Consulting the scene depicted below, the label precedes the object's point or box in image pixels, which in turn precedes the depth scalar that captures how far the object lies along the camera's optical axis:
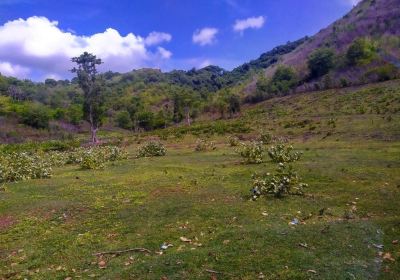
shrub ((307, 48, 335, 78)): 93.75
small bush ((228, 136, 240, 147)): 43.04
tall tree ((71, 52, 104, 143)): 67.81
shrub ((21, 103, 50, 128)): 113.75
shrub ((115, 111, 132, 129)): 117.69
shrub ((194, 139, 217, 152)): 41.06
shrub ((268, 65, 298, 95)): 97.94
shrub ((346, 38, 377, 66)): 84.62
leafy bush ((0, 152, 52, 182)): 26.39
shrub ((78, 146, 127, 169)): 30.98
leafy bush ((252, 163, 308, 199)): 16.31
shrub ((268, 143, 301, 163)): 26.31
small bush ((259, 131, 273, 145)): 43.21
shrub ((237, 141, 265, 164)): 27.17
